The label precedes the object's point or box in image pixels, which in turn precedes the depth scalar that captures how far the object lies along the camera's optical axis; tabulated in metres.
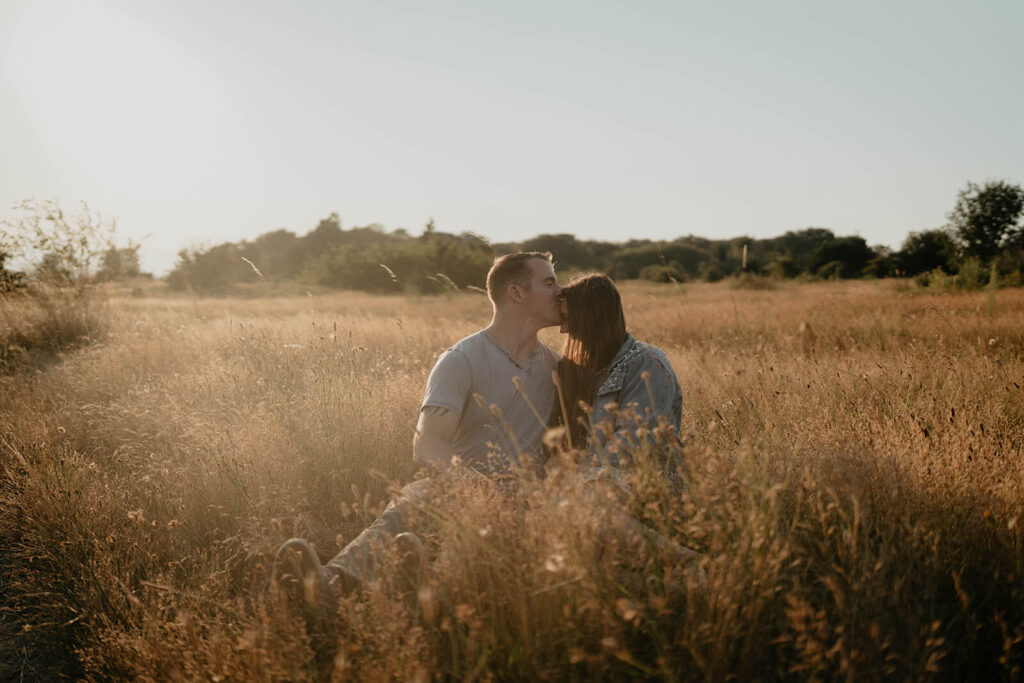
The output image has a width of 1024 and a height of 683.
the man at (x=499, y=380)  3.05
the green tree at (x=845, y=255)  34.03
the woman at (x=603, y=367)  2.95
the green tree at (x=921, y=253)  25.77
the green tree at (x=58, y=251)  9.72
